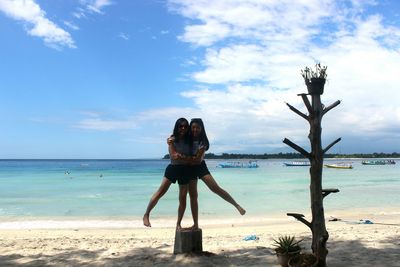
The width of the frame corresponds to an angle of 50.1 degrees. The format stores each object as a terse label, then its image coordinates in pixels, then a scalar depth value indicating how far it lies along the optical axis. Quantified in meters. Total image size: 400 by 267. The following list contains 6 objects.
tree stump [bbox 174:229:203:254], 5.96
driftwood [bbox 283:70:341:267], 4.84
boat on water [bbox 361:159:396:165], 84.88
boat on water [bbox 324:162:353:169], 61.32
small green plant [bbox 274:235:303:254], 5.23
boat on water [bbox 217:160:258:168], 76.06
